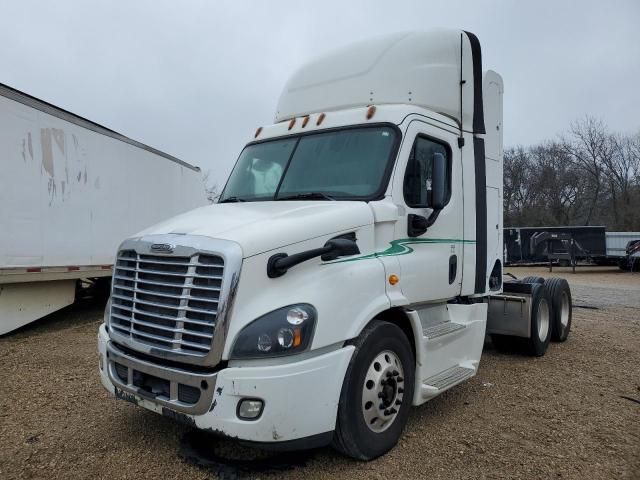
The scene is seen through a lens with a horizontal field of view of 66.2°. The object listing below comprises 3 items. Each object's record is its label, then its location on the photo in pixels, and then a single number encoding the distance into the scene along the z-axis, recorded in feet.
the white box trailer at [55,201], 24.52
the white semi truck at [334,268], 9.88
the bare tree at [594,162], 170.40
